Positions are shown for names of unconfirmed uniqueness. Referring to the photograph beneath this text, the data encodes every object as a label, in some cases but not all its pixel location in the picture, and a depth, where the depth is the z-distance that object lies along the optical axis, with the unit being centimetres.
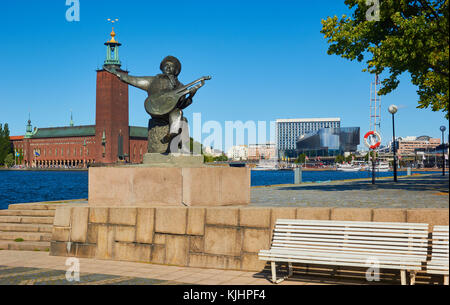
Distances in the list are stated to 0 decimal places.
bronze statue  1120
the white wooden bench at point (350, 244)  684
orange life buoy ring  2670
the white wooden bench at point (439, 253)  645
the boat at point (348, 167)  17435
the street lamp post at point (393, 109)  3259
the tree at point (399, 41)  1453
